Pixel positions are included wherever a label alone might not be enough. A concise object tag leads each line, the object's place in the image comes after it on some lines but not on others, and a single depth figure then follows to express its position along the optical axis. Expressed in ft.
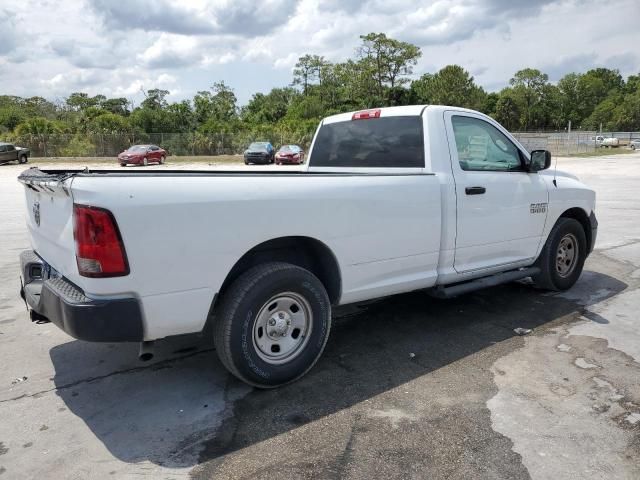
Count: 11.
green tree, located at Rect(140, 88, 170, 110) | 247.29
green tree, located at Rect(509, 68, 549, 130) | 333.21
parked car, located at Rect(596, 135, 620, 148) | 199.00
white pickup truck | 9.71
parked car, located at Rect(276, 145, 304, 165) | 113.80
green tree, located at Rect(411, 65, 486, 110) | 272.92
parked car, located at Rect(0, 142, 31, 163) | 122.45
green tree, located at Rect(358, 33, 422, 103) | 269.85
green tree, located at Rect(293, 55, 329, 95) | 310.04
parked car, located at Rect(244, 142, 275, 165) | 119.55
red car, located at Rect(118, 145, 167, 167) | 113.29
